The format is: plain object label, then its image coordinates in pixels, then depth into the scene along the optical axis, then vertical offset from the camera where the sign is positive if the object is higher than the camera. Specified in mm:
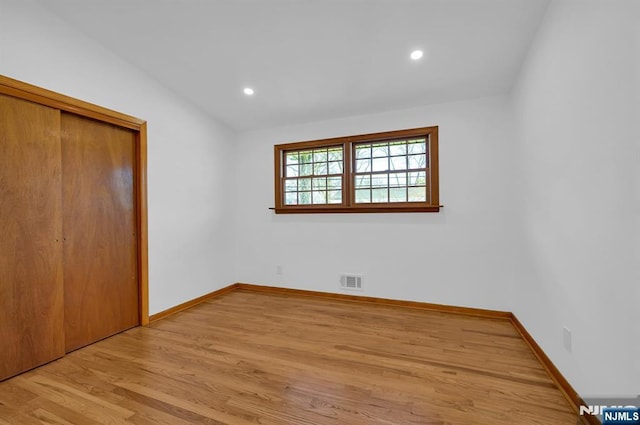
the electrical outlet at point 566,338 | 1644 -792
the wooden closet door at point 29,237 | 1885 -166
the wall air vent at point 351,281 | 3500 -903
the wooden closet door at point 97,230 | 2287 -143
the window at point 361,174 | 3256 +529
